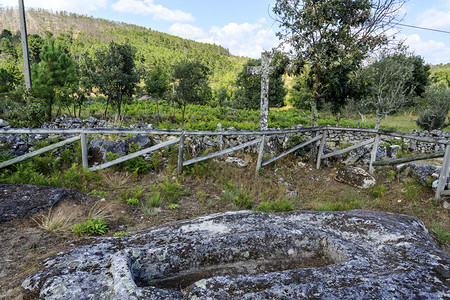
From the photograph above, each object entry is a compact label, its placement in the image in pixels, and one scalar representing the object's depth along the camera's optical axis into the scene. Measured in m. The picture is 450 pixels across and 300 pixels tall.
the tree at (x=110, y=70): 14.66
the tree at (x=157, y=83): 20.47
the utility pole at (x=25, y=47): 11.52
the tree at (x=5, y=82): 16.63
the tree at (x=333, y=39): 7.36
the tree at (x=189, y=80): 17.50
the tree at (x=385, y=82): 18.59
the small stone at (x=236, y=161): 7.33
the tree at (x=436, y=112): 21.50
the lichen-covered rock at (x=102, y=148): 6.68
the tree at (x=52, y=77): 11.06
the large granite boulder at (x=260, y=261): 1.65
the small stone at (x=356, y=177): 6.61
